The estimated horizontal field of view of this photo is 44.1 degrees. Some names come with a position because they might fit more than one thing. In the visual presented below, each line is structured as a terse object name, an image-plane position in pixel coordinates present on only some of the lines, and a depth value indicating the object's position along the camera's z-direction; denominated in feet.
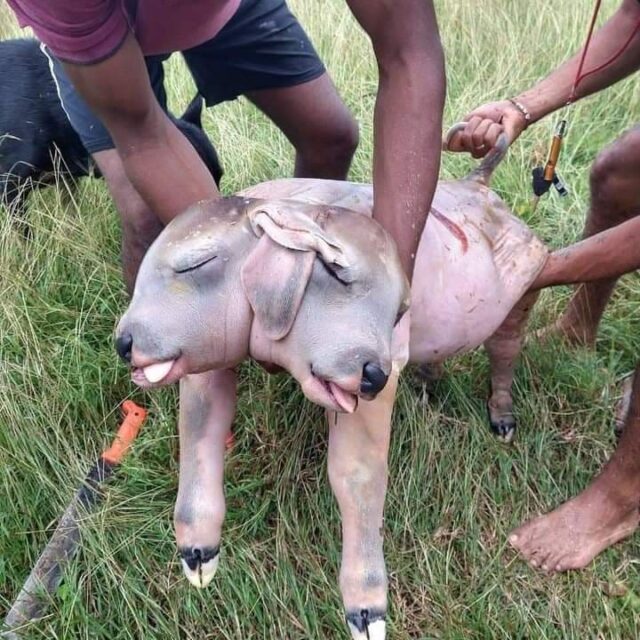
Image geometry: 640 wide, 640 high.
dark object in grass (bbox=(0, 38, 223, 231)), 10.43
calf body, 3.96
